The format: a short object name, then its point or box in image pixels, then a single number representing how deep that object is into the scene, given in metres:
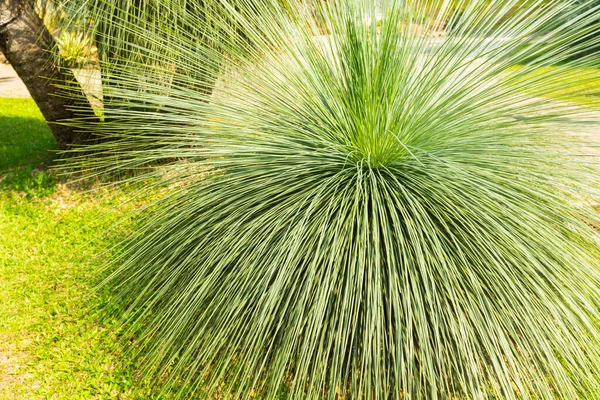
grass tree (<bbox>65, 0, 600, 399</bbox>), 1.94
